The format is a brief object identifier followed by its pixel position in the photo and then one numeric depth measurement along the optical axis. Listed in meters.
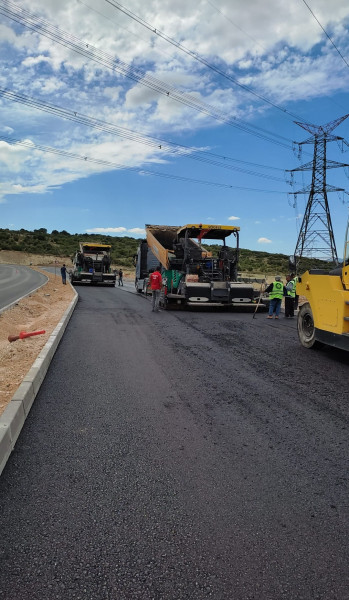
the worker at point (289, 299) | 14.23
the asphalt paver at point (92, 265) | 31.33
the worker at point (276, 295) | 13.43
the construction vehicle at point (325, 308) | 7.12
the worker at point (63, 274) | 29.22
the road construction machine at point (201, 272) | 15.00
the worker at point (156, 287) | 14.46
